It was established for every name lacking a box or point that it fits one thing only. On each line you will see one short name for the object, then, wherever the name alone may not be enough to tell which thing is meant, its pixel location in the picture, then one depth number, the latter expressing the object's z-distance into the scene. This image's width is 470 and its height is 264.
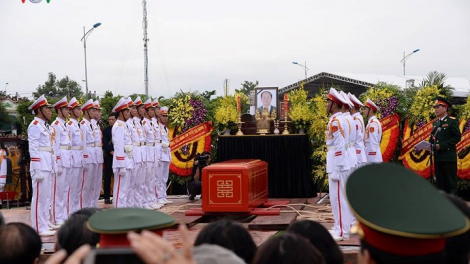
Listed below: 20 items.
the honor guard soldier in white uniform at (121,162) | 10.30
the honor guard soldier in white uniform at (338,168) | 7.67
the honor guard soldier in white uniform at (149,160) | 11.48
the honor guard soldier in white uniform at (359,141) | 8.59
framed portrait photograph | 12.14
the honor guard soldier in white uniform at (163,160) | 12.23
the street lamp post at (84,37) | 26.81
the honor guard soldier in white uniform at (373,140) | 10.34
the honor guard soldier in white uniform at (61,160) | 9.39
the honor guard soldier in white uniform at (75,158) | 10.06
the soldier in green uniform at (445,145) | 9.68
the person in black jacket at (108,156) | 12.24
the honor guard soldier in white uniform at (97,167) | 10.71
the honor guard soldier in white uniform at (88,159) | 10.48
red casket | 9.30
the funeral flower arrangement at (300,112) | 11.73
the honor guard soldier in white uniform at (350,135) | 7.86
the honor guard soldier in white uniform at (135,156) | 10.80
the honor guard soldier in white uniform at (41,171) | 8.48
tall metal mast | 27.69
